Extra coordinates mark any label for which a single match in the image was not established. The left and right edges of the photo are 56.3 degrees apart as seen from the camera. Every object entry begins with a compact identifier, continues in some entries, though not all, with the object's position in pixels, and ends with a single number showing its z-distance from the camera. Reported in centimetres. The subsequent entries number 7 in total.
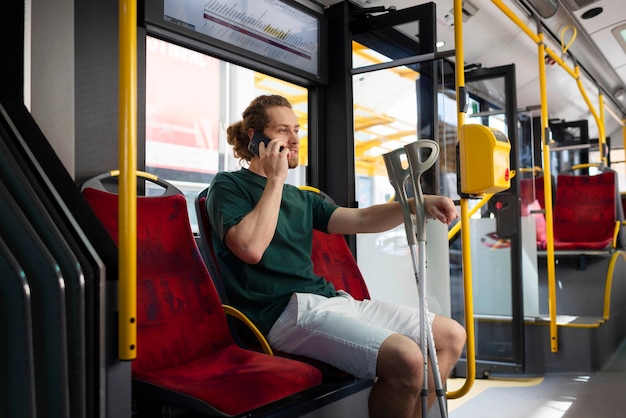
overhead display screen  279
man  192
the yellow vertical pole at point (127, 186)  128
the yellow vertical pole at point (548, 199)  407
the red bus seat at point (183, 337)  164
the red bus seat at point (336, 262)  271
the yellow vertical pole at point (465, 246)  266
